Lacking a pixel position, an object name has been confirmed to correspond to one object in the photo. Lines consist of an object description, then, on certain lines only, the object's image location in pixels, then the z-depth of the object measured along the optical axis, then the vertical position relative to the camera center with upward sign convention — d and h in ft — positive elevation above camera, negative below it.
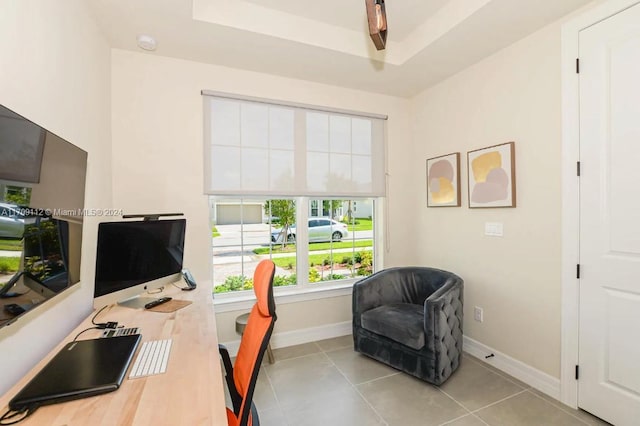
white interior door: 5.82 -0.13
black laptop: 3.07 -1.87
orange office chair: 3.41 -1.79
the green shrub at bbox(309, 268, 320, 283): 10.67 -2.23
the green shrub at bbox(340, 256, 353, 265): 11.23 -1.78
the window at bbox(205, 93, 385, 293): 9.22 +0.78
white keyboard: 3.64 -1.91
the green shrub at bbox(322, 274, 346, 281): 10.95 -2.37
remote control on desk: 6.07 -1.86
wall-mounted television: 3.01 -0.03
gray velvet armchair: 7.40 -2.89
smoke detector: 7.49 +4.35
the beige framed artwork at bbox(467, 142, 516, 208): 8.03 +1.04
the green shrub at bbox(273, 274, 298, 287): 10.20 -2.30
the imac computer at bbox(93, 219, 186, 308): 5.62 -0.94
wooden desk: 2.83 -1.93
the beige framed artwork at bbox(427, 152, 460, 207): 9.70 +1.08
